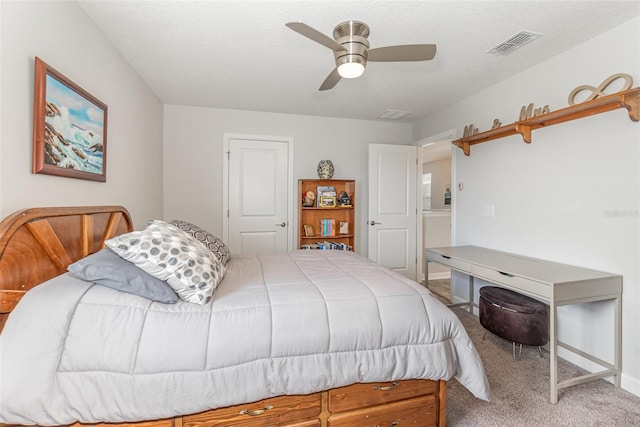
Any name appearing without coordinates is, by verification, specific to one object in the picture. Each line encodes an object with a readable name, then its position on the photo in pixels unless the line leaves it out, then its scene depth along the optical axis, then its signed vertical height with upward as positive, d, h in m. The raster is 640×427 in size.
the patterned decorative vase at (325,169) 4.09 +0.59
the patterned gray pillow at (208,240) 2.22 -0.22
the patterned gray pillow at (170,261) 1.36 -0.24
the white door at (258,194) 3.98 +0.23
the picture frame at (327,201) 4.11 +0.15
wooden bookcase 4.09 -0.03
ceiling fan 1.76 +0.97
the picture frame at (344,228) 4.24 -0.23
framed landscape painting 1.50 +0.48
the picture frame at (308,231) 4.13 -0.27
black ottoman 2.28 -0.84
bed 1.15 -0.60
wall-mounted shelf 1.89 +0.75
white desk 1.88 -0.50
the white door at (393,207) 4.24 +0.08
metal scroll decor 1.93 +0.89
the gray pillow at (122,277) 1.29 -0.29
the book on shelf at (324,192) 4.12 +0.28
